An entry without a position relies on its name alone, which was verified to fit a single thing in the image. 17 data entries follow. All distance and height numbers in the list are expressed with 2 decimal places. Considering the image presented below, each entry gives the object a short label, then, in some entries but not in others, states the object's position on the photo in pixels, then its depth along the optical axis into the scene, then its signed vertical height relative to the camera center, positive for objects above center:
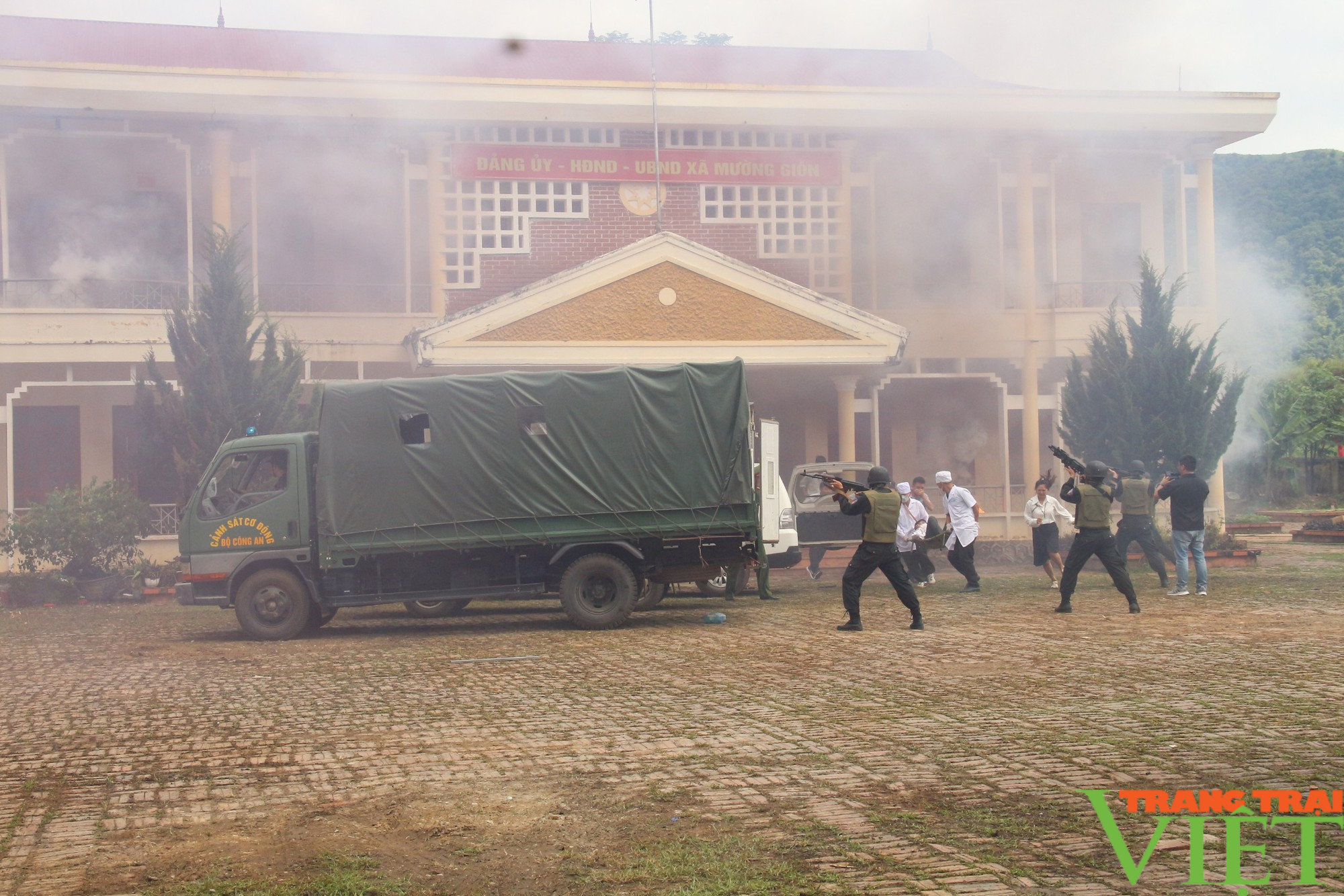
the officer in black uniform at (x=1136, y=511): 14.86 -0.50
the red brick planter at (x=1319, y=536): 25.09 -1.49
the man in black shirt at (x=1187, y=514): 13.87 -0.51
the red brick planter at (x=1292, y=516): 31.64 -1.30
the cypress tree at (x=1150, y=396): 19.81 +1.26
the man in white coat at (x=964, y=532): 15.56 -0.76
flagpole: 21.09 +5.49
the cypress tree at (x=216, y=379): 18.08 +1.69
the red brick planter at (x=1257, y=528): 27.03 -1.38
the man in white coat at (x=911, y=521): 15.76 -0.61
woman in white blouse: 15.85 -0.72
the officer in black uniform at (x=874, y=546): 11.64 -0.69
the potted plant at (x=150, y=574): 18.12 -1.29
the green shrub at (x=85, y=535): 17.25 -0.64
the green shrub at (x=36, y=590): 17.17 -1.42
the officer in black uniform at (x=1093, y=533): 12.62 -0.66
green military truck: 12.46 -0.20
